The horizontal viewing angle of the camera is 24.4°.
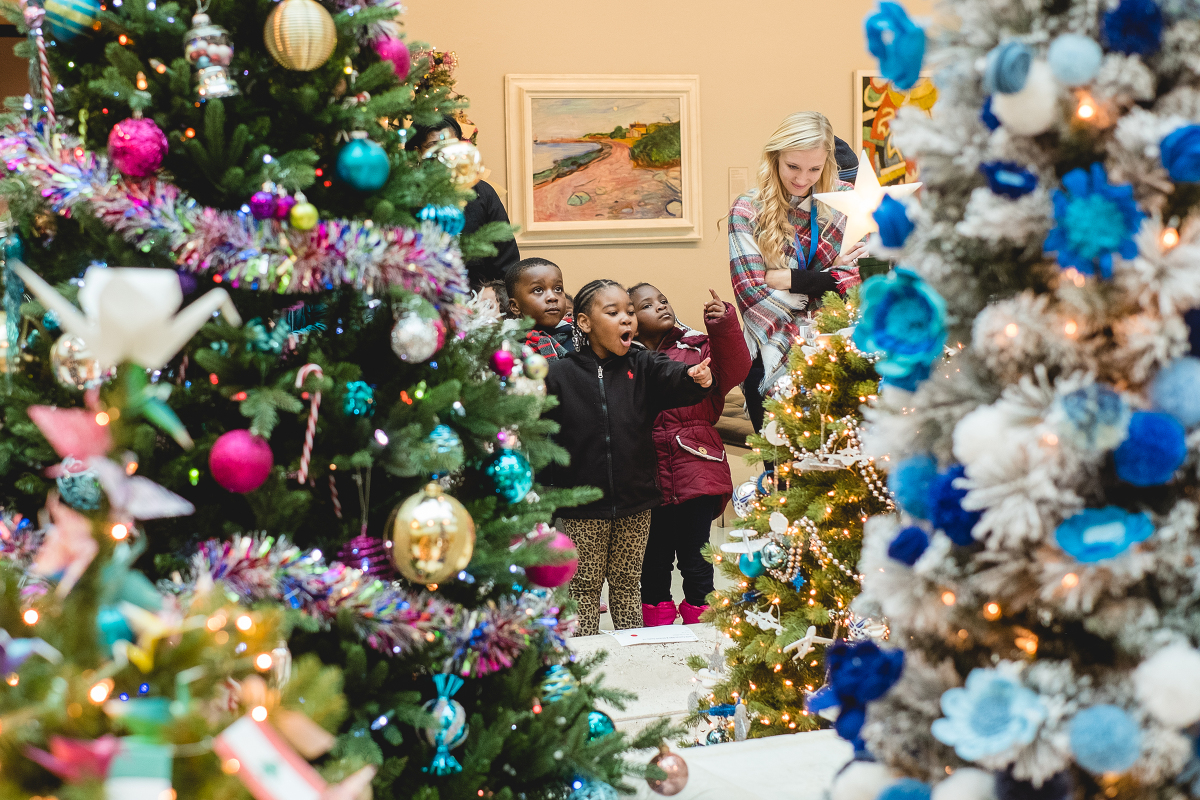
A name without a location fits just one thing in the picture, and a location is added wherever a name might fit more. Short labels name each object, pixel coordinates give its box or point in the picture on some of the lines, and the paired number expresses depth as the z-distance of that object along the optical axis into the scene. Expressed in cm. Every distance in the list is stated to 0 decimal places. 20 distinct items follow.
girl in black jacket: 499
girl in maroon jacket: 547
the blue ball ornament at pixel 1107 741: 261
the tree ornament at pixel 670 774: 330
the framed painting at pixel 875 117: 978
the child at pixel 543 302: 519
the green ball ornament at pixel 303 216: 302
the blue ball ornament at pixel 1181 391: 263
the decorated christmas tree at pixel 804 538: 378
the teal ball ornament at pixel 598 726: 322
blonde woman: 528
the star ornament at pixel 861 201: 411
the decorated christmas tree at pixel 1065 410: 263
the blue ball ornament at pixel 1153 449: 261
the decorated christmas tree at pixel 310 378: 301
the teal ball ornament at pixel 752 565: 393
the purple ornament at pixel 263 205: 303
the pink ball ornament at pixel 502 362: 323
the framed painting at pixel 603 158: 896
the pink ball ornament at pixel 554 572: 319
